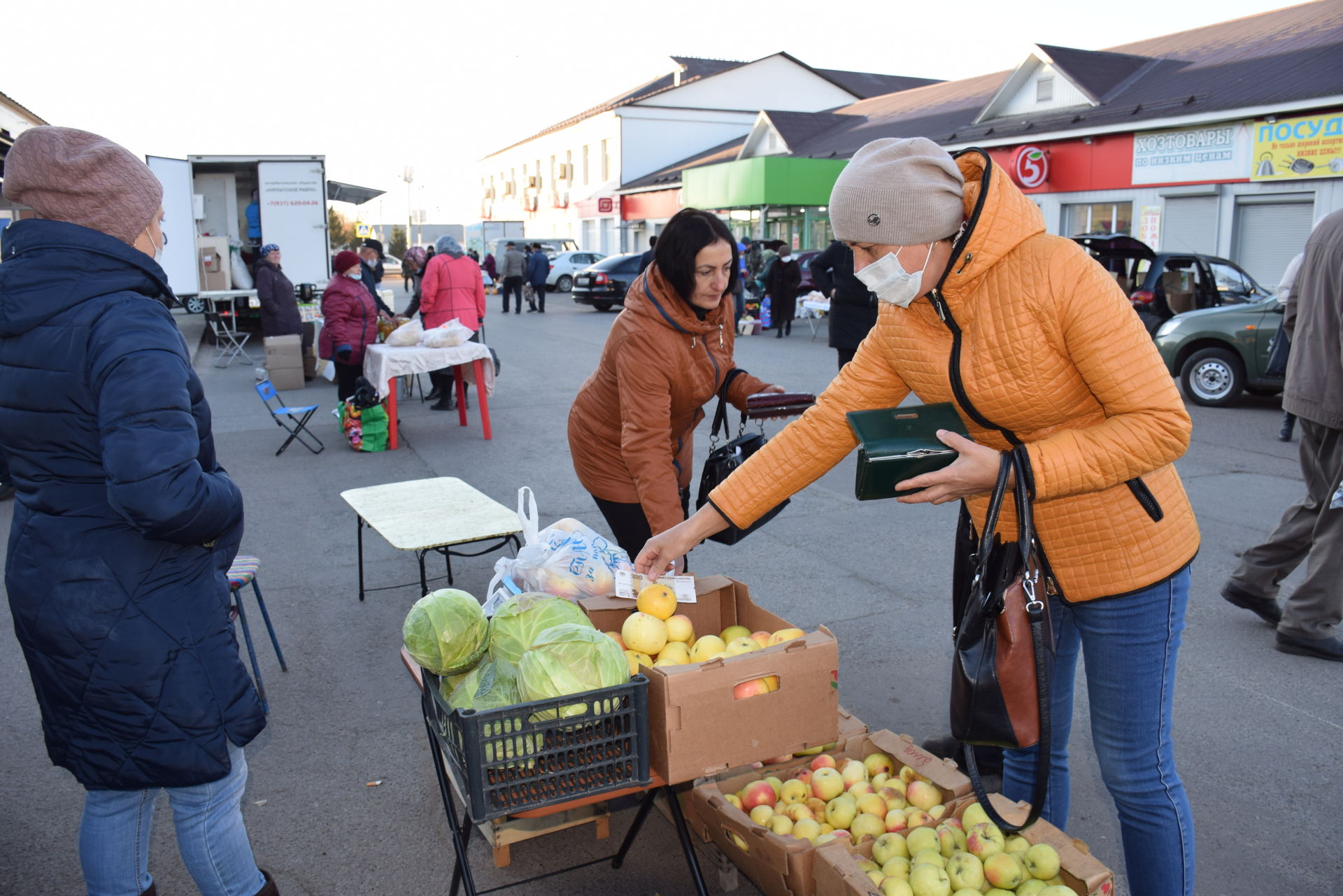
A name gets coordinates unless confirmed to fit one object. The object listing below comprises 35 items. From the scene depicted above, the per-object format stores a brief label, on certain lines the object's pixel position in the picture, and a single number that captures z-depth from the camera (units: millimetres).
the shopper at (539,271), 26578
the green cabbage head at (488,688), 2424
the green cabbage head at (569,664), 2332
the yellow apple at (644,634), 2871
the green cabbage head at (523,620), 2635
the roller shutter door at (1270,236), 17141
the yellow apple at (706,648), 2850
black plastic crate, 2223
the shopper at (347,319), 10133
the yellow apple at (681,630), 2957
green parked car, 10711
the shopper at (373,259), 16303
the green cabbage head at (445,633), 2578
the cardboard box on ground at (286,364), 13844
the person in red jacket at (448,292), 11625
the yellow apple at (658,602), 2965
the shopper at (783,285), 19062
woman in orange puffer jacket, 2061
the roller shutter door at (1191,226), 18578
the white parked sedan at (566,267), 34750
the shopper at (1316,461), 4262
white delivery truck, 16719
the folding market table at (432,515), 4469
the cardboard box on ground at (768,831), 2436
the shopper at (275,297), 14023
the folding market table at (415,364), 9438
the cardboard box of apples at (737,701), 2451
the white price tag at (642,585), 3043
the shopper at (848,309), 9734
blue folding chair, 9055
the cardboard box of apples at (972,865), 2283
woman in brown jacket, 3410
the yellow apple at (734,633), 3061
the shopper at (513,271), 26547
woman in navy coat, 2100
